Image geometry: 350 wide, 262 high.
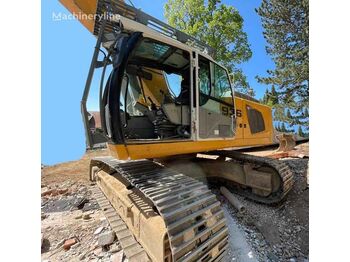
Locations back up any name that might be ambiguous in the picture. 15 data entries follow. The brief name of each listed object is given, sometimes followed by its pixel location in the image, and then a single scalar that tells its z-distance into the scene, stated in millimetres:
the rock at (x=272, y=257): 2538
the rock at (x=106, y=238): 2732
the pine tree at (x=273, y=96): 16047
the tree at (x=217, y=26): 13188
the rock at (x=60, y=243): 2867
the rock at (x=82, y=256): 2572
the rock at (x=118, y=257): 2438
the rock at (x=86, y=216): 3557
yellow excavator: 1974
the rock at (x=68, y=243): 2806
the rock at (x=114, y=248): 2609
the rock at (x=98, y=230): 3050
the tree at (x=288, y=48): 13318
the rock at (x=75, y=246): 2787
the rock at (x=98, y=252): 2607
